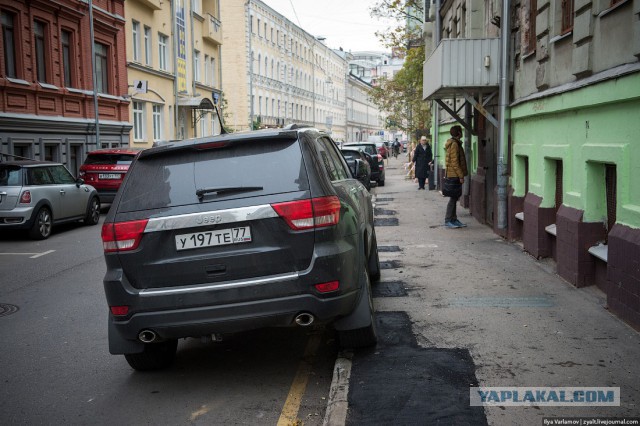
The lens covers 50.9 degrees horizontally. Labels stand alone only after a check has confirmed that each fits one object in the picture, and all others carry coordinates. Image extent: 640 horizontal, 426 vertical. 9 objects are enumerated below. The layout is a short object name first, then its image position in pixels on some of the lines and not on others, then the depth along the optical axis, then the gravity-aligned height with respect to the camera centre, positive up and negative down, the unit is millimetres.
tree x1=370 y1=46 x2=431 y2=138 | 32344 +3257
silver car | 13891 -892
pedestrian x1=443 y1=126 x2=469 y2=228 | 13594 -217
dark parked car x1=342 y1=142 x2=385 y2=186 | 28141 -447
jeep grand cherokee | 4637 -631
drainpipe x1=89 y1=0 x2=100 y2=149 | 25375 +3032
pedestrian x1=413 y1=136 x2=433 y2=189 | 26047 -358
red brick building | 21125 +2742
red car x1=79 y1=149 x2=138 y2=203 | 18938 -430
